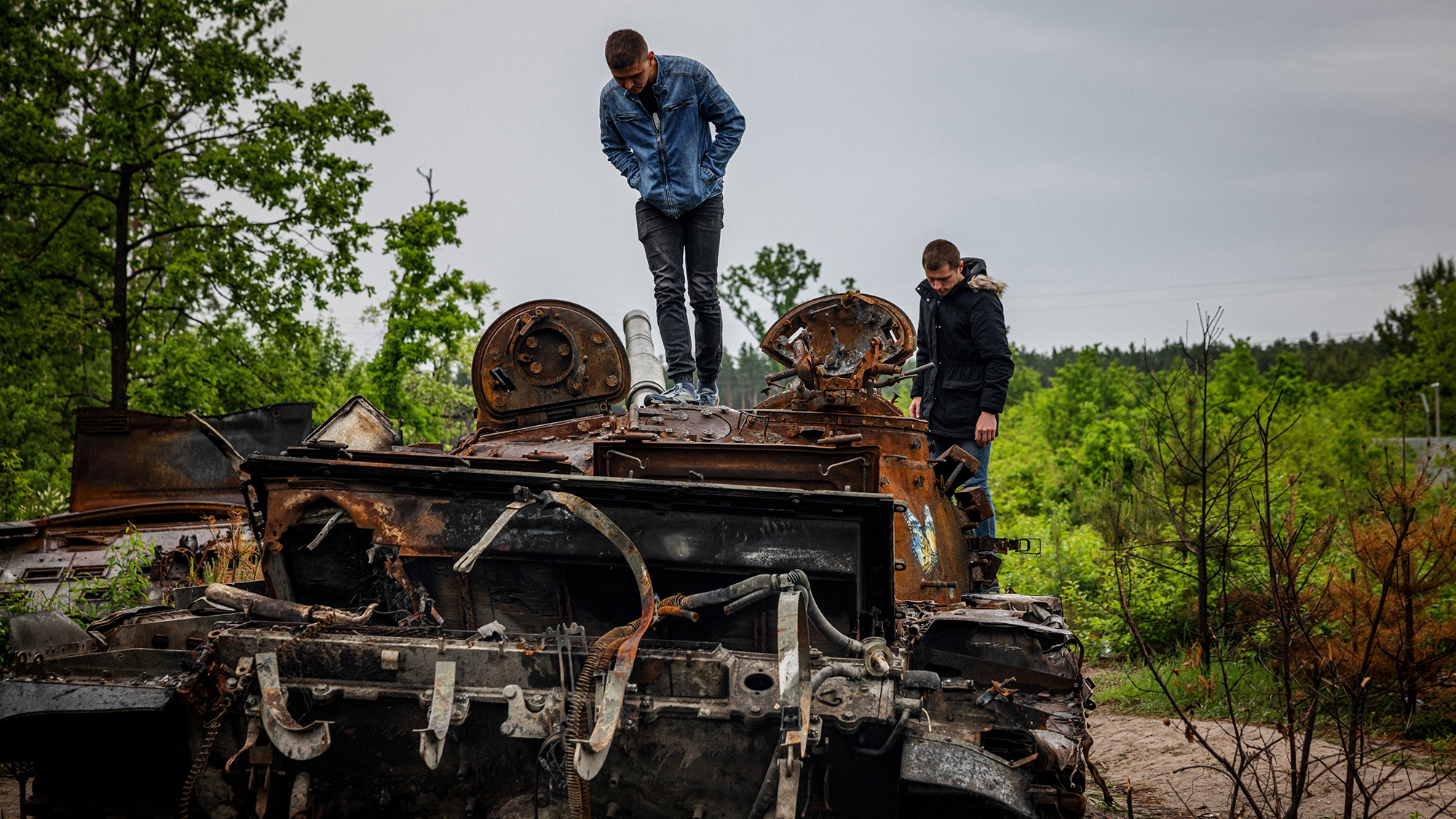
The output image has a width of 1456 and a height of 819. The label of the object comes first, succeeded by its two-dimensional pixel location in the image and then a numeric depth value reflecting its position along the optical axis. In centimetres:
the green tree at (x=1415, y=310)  5122
